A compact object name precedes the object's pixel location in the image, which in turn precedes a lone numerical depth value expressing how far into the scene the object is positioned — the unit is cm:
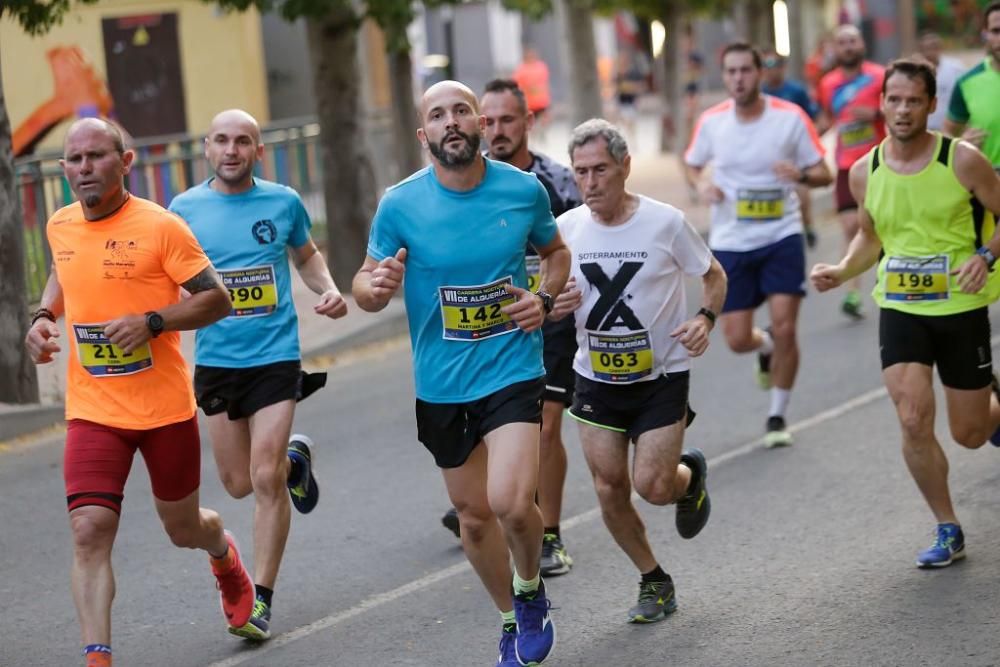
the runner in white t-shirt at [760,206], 991
